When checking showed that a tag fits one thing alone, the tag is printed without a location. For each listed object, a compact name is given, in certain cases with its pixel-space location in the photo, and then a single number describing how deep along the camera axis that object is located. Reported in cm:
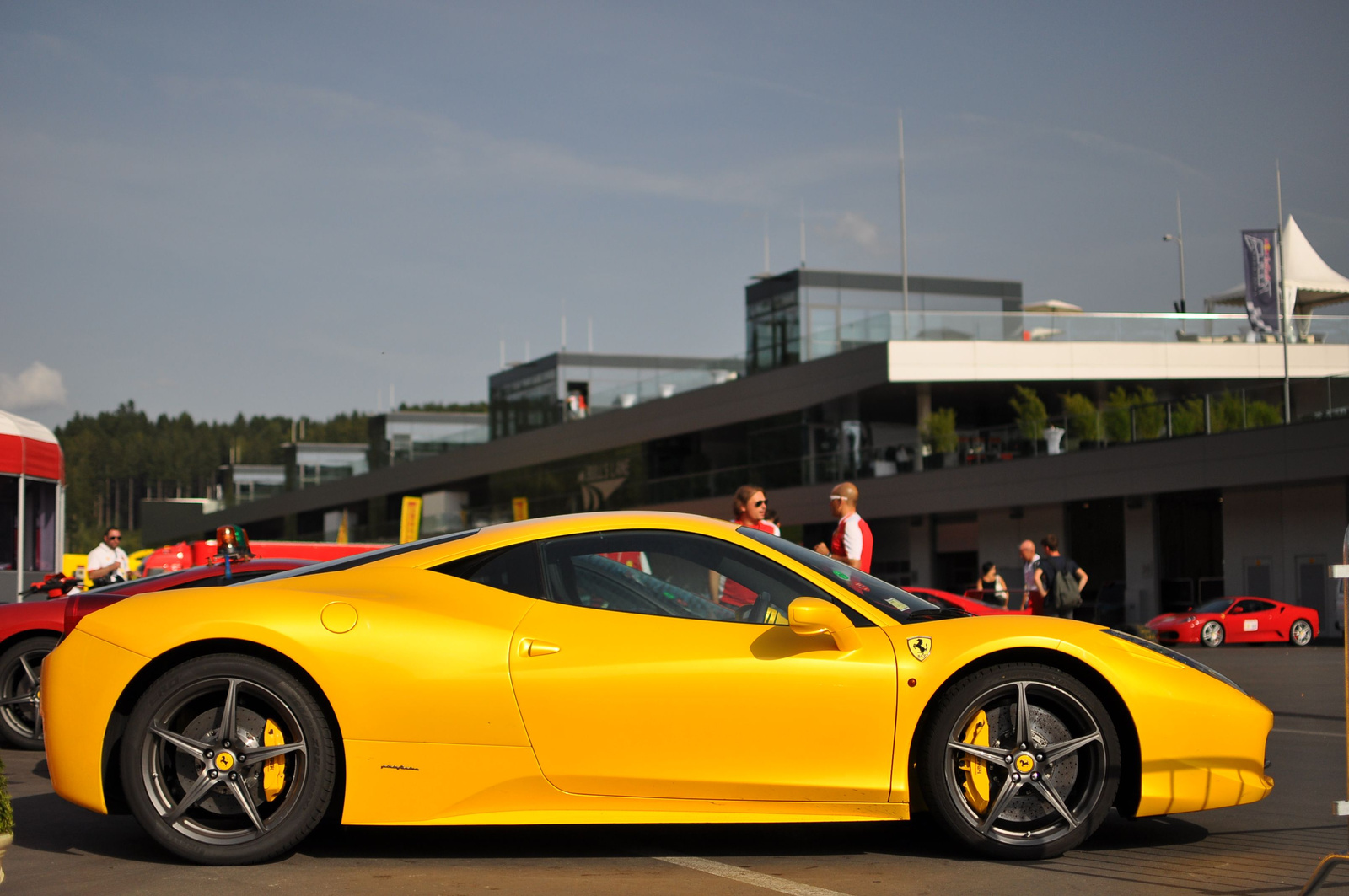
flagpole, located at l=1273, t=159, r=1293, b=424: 2798
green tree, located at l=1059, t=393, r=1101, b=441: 3231
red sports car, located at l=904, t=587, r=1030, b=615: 1334
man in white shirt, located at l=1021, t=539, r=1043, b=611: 1553
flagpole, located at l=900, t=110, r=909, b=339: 4247
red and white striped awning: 1364
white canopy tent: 3750
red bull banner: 3209
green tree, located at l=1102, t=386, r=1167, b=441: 3098
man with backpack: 1559
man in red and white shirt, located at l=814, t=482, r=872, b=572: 945
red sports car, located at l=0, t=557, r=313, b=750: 838
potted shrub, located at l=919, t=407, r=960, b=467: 3597
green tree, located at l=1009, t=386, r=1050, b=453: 3359
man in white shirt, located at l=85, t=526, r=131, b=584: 1680
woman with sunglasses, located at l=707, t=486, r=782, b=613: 942
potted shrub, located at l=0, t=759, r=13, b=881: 380
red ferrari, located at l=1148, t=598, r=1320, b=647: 2595
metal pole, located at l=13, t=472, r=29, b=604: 1380
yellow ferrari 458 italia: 468
